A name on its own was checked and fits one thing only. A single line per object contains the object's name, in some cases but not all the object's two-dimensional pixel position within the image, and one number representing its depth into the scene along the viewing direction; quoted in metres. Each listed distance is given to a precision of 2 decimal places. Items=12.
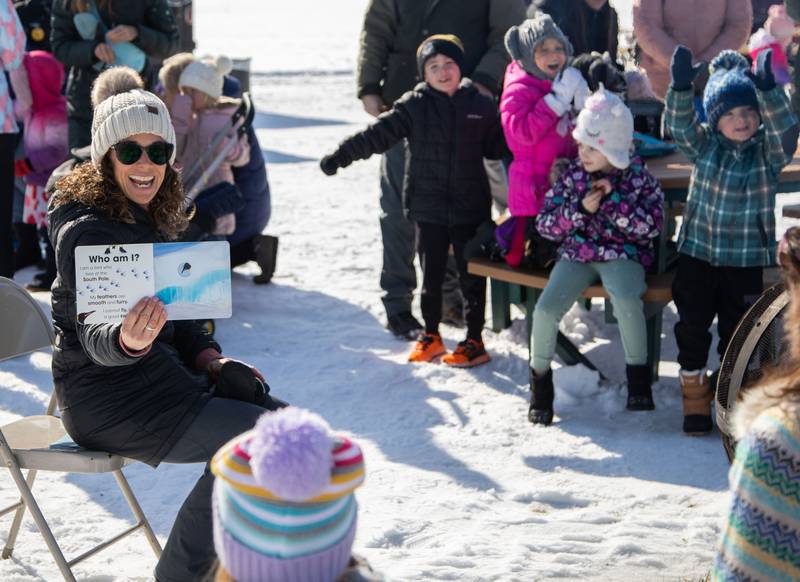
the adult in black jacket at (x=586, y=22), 6.76
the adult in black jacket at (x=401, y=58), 6.53
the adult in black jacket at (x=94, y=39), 7.10
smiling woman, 3.24
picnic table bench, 5.38
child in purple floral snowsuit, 5.17
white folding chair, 3.35
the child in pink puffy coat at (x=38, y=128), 7.42
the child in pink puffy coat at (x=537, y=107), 5.51
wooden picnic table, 5.40
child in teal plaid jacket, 4.84
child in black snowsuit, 5.88
